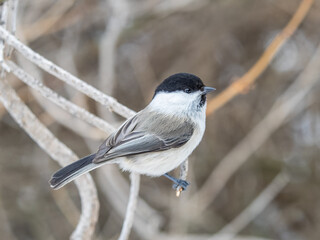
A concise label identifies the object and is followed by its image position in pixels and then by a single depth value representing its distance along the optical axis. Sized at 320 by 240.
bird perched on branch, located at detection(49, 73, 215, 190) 4.18
